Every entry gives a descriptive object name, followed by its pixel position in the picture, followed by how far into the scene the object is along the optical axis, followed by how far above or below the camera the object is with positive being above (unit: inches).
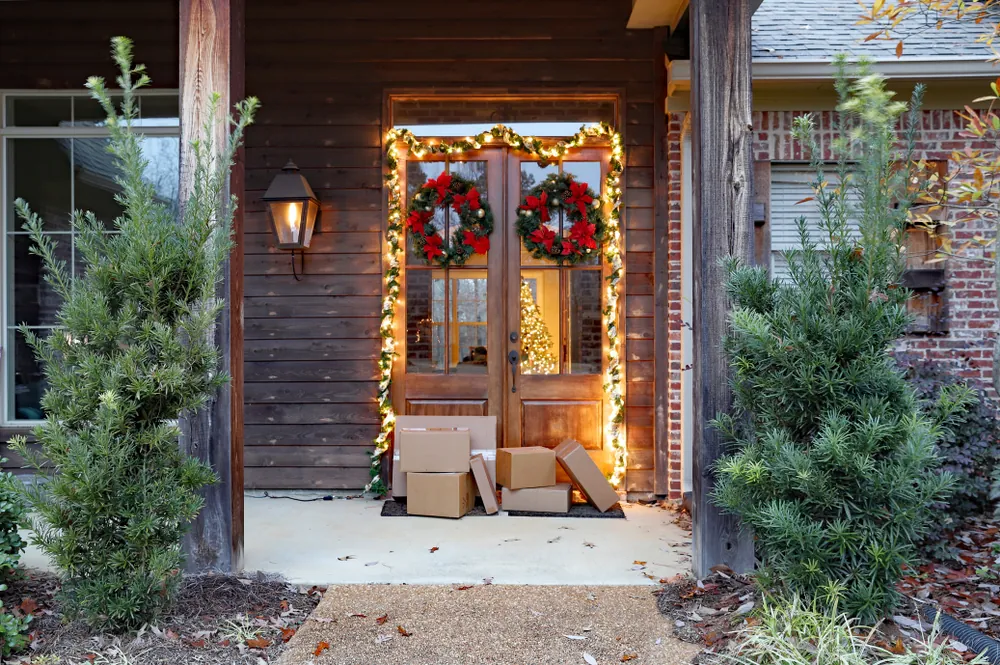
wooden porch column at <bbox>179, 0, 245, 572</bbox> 121.0 +1.3
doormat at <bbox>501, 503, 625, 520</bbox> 170.6 -43.5
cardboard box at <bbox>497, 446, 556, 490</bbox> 172.1 -33.1
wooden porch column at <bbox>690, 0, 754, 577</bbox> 119.0 +18.2
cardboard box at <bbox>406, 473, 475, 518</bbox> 166.6 -37.8
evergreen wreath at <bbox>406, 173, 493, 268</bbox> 186.5 +27.3
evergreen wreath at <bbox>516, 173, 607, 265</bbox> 186.9 +27.0
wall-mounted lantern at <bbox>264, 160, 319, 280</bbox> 179.6 +30.1
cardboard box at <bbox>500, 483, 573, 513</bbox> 171.2 -40.1
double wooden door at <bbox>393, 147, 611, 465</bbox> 189.5 -0.4
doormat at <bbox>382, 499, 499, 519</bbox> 169.8 -42.6
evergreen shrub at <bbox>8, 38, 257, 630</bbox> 95.3 -9.2
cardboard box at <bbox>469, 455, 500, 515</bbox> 171.2 -36.5
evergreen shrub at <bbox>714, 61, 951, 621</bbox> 92.3 -12.2
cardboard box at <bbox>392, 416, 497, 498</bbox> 177.8 -25.2
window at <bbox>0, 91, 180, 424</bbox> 187.6 +38.8
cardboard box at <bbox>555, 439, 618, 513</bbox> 172.9 -35.6
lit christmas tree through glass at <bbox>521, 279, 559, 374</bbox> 190.1 -3.5
